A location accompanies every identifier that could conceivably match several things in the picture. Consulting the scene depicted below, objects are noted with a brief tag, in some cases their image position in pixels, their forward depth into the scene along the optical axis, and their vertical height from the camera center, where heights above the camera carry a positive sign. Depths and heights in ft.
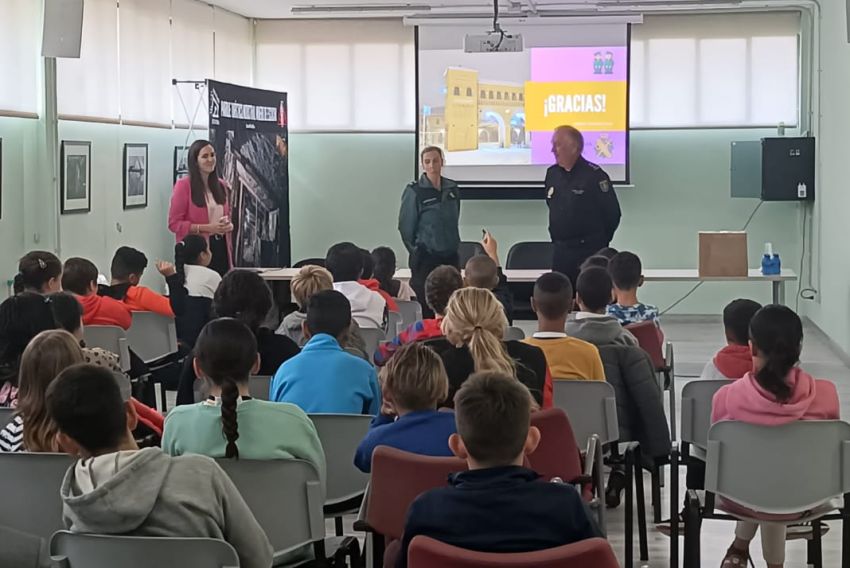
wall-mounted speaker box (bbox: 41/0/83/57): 22.74 +3.83
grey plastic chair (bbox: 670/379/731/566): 13.73 -2.27
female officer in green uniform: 25.96 +0.19
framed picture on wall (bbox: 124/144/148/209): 30.40 +1.32
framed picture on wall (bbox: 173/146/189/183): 33.82 +1.85
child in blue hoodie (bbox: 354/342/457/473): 10.22 -1.62
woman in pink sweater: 27.86 +0.58
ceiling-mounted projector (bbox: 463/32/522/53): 31.27 +4.88
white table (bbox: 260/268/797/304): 27.99 -1.18
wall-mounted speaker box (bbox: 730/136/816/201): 35.78 +1.79
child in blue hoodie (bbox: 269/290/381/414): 12.85 -1.70
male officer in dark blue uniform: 25.07 +0.49
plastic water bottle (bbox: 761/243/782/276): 28.40 -0.90
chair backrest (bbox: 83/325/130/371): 17.69 -1.69
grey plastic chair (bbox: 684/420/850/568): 11.67 -2.41
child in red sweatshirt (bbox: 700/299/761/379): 14.73 -1.54
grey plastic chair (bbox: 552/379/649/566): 13.53 -2.10
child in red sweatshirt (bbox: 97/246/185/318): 20.20 -1.09
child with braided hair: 9.93 -1.75
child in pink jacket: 12.12 -1.63
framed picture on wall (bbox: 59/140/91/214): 26.78 +1.14
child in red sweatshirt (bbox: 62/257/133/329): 18.66 -1.16
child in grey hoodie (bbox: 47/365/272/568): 7.89 -1.76
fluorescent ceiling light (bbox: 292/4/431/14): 34.55 +6.54
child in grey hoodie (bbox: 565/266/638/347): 15.37 -1.19
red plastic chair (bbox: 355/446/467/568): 9.48 -2.09
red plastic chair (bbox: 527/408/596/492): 11.41 -2.20
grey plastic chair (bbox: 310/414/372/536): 11.87 -2.36
